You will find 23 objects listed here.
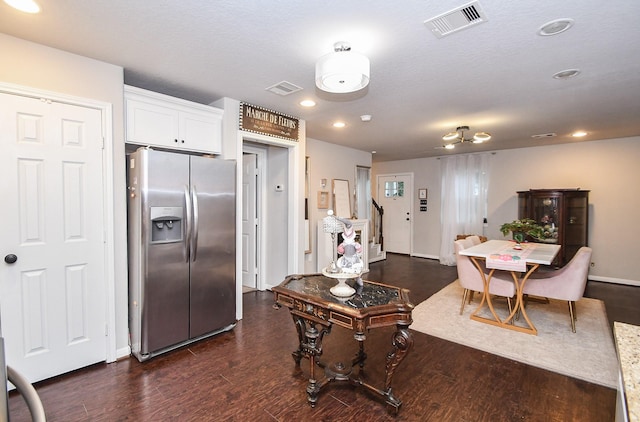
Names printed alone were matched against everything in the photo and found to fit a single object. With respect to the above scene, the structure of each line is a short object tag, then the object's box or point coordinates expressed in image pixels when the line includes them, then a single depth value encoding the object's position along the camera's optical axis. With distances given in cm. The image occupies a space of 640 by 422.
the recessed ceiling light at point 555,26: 189
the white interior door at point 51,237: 216
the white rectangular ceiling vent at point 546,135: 488
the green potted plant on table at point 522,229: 414
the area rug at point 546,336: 262
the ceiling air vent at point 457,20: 178
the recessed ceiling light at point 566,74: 258
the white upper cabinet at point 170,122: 272
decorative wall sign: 347
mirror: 574
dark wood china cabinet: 524
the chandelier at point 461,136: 401
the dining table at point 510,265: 325
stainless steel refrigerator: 260
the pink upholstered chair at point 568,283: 315
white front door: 778
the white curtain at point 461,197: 655
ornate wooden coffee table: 189
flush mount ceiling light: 199
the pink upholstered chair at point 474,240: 448
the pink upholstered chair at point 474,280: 345
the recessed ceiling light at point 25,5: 173
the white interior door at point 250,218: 467
